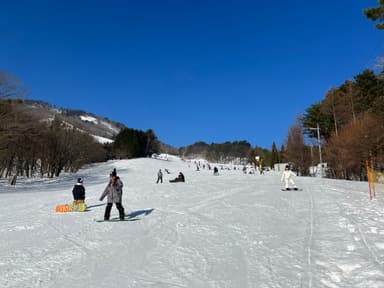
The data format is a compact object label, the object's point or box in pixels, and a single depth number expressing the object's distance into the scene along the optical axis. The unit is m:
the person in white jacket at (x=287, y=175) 19.47
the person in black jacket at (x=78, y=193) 13.58
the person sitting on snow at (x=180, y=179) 30.83
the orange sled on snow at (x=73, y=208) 13.23
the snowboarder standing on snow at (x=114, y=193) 10.68
